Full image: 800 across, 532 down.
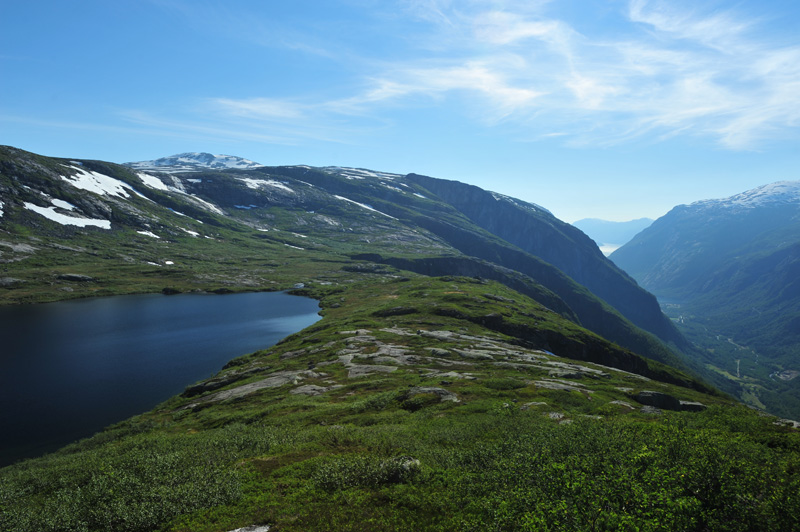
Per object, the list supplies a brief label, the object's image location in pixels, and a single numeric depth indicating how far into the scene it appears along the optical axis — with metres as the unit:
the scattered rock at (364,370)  65.27
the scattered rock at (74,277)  177.02
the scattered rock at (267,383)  60.03
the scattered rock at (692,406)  56.76
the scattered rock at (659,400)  54.62
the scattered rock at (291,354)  82.44
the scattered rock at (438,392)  47.85
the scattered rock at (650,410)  46.09
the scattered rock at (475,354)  75.06
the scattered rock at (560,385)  55.31
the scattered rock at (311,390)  56.69
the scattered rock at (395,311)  123.99
